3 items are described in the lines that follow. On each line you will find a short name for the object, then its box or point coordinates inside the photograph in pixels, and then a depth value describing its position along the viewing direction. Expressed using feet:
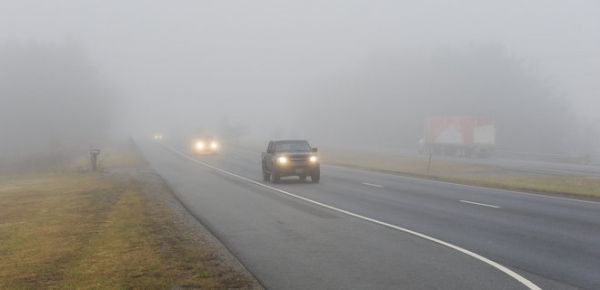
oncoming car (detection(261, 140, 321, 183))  82.89
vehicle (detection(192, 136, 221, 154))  216.95
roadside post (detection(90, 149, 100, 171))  115.90
